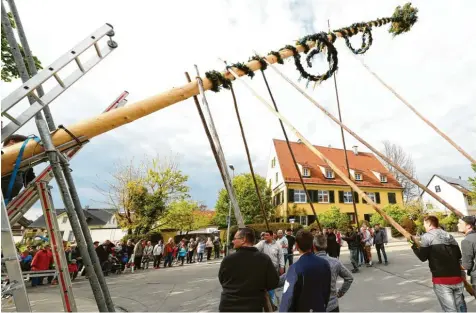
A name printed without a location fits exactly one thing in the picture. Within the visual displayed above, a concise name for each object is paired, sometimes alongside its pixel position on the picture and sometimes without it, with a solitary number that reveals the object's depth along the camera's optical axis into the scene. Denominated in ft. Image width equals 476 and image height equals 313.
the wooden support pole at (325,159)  12.15
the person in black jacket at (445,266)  12.82
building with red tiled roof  110.11
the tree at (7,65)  27.17
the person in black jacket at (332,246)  35.17
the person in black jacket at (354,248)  35.35
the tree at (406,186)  144.87
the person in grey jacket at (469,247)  14.69
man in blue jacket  9.50
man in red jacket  37.60
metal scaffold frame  9.62
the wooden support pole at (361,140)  13.07
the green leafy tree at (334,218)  97.40
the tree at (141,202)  77.36
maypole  10.80
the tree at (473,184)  88.90
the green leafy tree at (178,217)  83.82
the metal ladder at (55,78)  9.20
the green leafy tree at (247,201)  108.47
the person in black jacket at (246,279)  9.71
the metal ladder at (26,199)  11.24
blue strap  9.92
